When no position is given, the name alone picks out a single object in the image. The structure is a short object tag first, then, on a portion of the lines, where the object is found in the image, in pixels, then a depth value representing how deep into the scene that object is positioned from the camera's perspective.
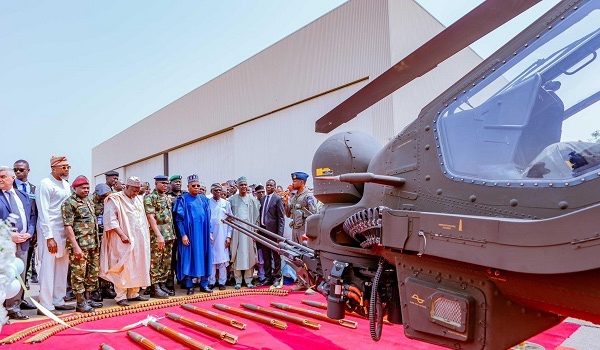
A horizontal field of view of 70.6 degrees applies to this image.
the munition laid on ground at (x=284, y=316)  4.54
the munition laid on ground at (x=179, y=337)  3.85
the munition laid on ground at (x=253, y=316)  4.55
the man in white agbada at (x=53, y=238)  5.60
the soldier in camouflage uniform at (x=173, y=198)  7.28
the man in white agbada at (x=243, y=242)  7.93
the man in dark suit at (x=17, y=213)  5.30
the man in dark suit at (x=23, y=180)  6.24
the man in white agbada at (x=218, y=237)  7.72
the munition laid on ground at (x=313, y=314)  4.54
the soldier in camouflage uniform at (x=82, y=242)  5.58
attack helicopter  1.73
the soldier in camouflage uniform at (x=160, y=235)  6.64
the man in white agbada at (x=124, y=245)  6.11
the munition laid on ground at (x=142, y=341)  3.85
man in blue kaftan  7.19
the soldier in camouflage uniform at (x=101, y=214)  6.82
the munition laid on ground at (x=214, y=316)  4.59
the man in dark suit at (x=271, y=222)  8.06
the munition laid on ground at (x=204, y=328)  4.07
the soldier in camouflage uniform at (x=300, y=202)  6.76
